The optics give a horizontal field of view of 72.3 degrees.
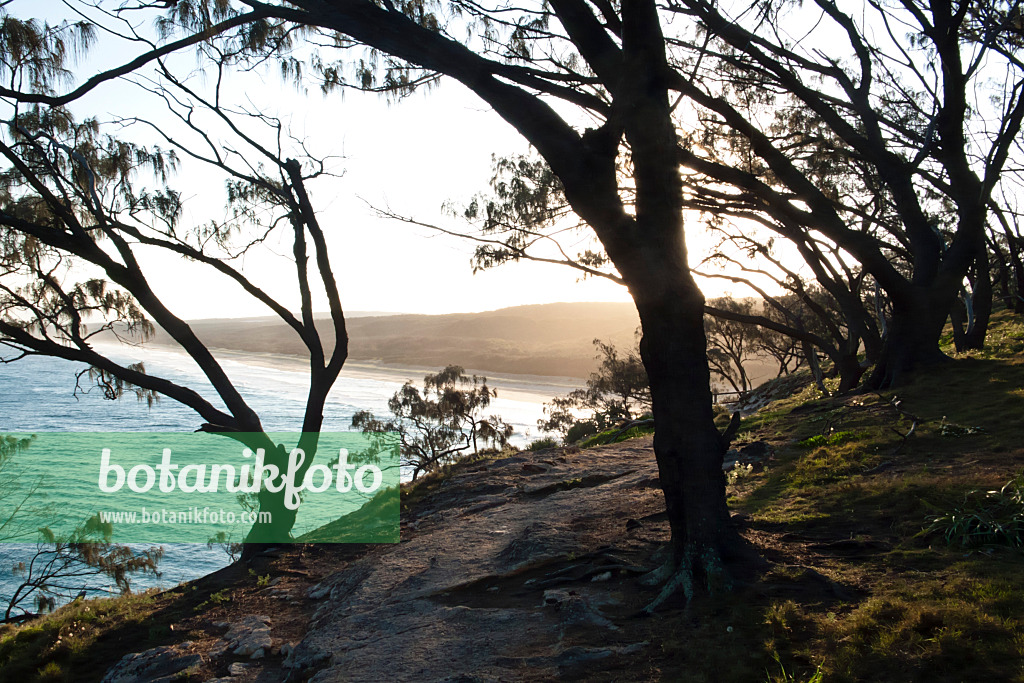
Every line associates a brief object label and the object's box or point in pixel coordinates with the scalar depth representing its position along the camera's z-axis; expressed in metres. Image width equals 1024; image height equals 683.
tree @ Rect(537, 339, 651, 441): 25.95
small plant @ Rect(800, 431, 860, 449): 6.95
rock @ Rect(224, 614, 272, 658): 5.13
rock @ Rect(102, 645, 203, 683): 4.94
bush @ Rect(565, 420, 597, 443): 17.83
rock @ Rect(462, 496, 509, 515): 7.95
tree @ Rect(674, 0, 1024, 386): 8.29
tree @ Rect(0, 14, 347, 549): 7.52
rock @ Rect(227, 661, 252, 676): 4.74
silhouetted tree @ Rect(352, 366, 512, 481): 22.42
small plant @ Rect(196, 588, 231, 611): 6.50
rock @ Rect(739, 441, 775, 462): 7.48
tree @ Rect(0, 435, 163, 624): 15.01
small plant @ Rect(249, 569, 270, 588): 6.94
